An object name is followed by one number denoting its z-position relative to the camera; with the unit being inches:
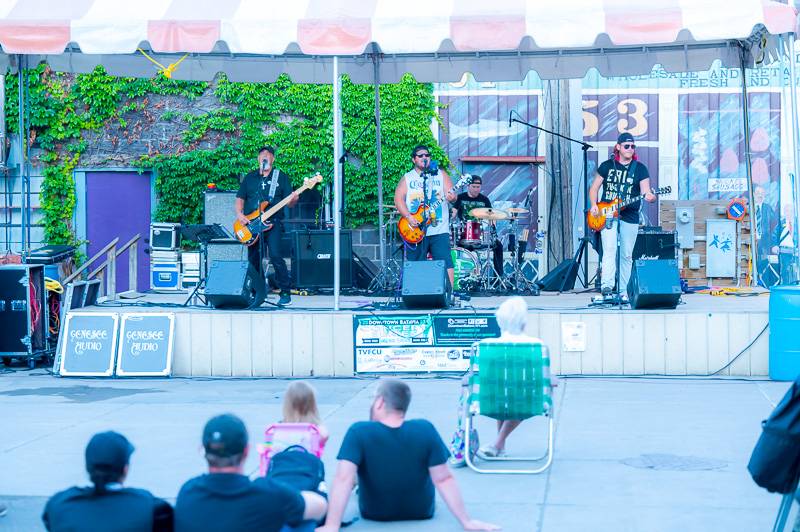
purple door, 702.5
